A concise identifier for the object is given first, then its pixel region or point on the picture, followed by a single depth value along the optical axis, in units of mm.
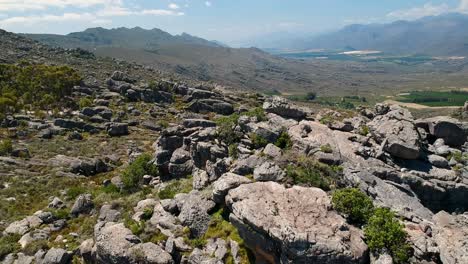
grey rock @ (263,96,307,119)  43406
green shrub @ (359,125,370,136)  39312
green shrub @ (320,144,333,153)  32875
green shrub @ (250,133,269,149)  35750
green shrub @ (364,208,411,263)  20828
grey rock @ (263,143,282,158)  32406
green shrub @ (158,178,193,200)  35125
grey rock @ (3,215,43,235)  36719
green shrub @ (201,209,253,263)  24328
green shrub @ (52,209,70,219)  38391
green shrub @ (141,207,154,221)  31281
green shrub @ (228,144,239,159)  35122
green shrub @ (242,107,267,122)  40438
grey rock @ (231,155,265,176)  30672
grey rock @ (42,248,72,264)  29750
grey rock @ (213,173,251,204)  27750
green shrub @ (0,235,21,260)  32812
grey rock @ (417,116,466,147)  37469
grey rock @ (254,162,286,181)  28406
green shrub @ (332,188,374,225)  23797
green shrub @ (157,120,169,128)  94000
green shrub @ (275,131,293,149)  35156
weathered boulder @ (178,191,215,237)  27641
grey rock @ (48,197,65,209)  42125
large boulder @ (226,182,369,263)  20688
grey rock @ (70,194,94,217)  39000
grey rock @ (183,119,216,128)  51531
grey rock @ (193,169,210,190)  34203
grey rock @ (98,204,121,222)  33531
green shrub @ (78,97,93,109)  103125
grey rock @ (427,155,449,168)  33312
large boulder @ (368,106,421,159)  33188
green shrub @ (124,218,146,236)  28252
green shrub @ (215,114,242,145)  38312
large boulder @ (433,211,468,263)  20094
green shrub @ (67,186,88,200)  45312
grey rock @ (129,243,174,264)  24891
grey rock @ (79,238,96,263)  28469
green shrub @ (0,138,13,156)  63275
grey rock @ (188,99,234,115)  103375
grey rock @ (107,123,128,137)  85688
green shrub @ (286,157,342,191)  27766
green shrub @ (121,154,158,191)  42422
